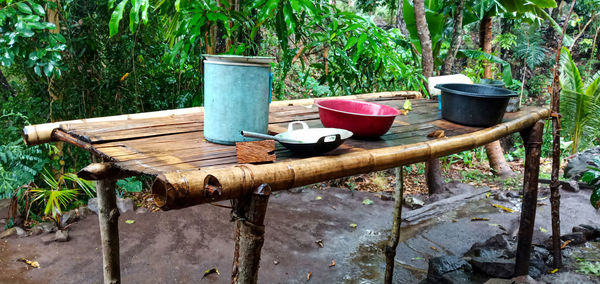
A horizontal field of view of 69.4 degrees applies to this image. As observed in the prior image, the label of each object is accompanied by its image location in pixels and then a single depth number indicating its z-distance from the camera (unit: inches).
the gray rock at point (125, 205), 155.3
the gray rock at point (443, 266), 116.3
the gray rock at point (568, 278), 113.0
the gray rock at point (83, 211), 149.1
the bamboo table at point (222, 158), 46.2
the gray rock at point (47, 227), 136.5
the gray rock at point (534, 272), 122.0
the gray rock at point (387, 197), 189.9
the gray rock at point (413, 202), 185.2
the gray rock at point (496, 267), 118.3
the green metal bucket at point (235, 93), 56.9
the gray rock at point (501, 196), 185.5
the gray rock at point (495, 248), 128.4
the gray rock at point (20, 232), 133.9
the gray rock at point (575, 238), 142.6
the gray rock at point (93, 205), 153.3
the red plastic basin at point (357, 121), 67.9
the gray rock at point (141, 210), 155.5
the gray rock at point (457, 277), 112.9
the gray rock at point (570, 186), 191.8
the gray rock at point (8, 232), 132.5
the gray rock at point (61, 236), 131.2
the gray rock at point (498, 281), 99.0
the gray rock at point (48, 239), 130.9
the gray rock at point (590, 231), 146.9
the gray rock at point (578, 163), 212.7
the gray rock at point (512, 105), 106.2
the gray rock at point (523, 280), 97.7
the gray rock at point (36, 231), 135.7
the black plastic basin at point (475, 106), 85.7
